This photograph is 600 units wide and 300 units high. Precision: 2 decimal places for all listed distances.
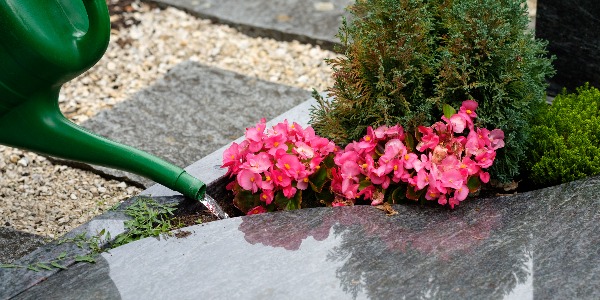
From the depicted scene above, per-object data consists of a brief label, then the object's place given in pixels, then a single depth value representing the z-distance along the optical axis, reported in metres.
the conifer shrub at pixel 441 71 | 2.75
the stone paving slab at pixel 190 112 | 3.91
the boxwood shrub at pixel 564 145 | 2.82
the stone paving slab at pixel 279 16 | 4.86
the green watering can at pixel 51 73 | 2.35
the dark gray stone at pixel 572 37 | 3.36
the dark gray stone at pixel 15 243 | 3.15
